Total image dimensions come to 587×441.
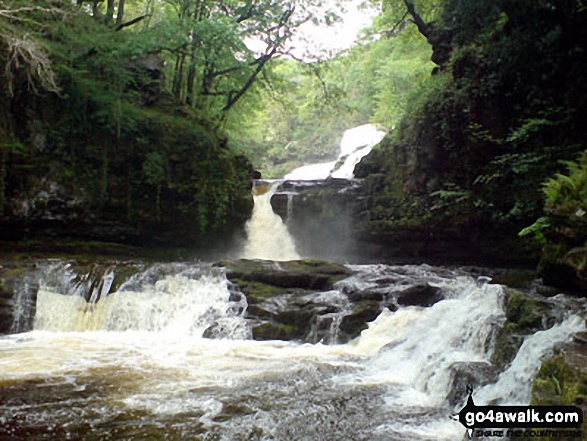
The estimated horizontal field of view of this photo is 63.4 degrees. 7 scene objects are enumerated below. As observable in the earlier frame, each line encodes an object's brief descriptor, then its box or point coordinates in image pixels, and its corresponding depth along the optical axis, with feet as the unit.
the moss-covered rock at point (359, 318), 27.55
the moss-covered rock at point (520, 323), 17.93
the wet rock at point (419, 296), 29.78
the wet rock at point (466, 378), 16.75
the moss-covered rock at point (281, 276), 33.19
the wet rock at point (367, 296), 30.17
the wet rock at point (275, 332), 28.09
